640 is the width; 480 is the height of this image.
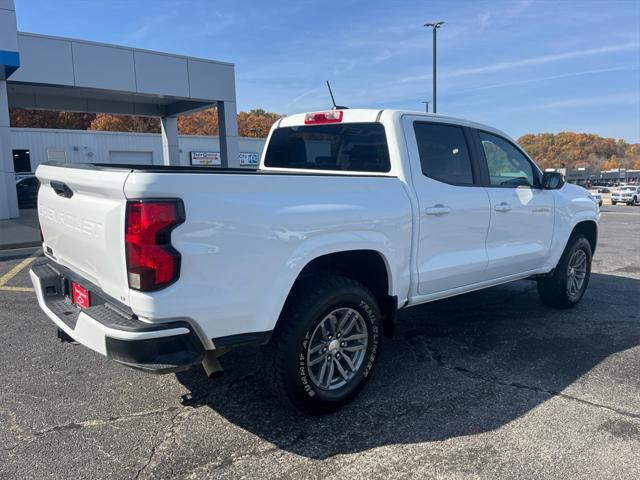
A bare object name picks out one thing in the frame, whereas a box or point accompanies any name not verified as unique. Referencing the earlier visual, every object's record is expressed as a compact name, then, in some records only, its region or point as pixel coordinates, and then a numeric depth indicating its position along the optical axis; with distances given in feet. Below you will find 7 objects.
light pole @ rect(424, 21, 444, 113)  74.33
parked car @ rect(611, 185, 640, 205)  118.17
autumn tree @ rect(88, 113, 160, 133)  175.73
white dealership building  49.29
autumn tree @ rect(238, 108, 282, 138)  204.64
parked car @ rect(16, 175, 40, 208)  74.43
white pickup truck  8.50
